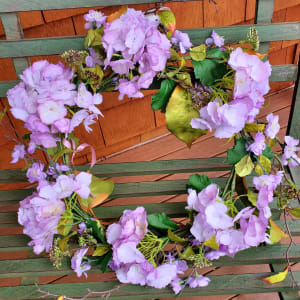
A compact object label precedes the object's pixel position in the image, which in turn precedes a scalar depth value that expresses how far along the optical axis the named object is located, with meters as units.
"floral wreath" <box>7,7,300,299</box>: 0.65
